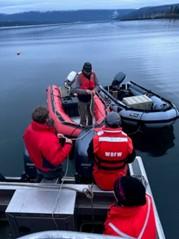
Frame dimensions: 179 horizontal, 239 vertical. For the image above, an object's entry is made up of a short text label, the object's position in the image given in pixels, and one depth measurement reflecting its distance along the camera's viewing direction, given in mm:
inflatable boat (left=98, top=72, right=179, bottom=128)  4779
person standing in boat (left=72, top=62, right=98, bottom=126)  4086
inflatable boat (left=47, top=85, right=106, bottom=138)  4115
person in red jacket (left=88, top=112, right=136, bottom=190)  2185
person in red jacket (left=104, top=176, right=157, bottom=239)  1363
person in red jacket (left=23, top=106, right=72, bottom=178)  2144
